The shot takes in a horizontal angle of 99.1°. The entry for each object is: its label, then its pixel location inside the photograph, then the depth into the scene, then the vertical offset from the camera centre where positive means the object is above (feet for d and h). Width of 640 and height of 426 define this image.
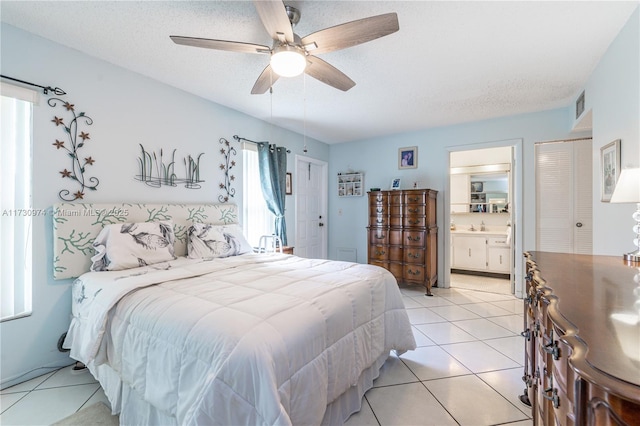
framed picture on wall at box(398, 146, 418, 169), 14.90 +3.08
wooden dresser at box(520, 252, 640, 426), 1.62 -0.95
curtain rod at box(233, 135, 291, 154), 11.65 +3.21
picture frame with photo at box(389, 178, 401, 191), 14.96 +1.59
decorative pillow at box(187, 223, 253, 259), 8.79 -1.00
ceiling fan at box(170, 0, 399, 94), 4.78 +3.45
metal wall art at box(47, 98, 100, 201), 7.13 +1.72
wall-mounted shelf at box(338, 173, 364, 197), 16.67 +1.77
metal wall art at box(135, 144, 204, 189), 8.80 +1.43
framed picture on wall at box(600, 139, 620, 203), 6.61 +1.20
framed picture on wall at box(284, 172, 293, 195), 14.23 +1.42
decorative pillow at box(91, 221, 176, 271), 6.99 -0.93
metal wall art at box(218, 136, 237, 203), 11.15 +1.88
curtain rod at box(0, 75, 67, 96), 6.42 +3.11
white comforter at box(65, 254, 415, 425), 3.36 -1.94
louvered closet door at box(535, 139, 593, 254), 11.34 +0.73
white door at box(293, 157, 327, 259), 15.38 +0.30
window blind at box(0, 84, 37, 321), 6.39 +0.21
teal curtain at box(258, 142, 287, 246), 12.58 +1.63
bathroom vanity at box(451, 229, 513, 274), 15.79 -2.26
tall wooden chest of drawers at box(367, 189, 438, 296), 13.10 -1.08
